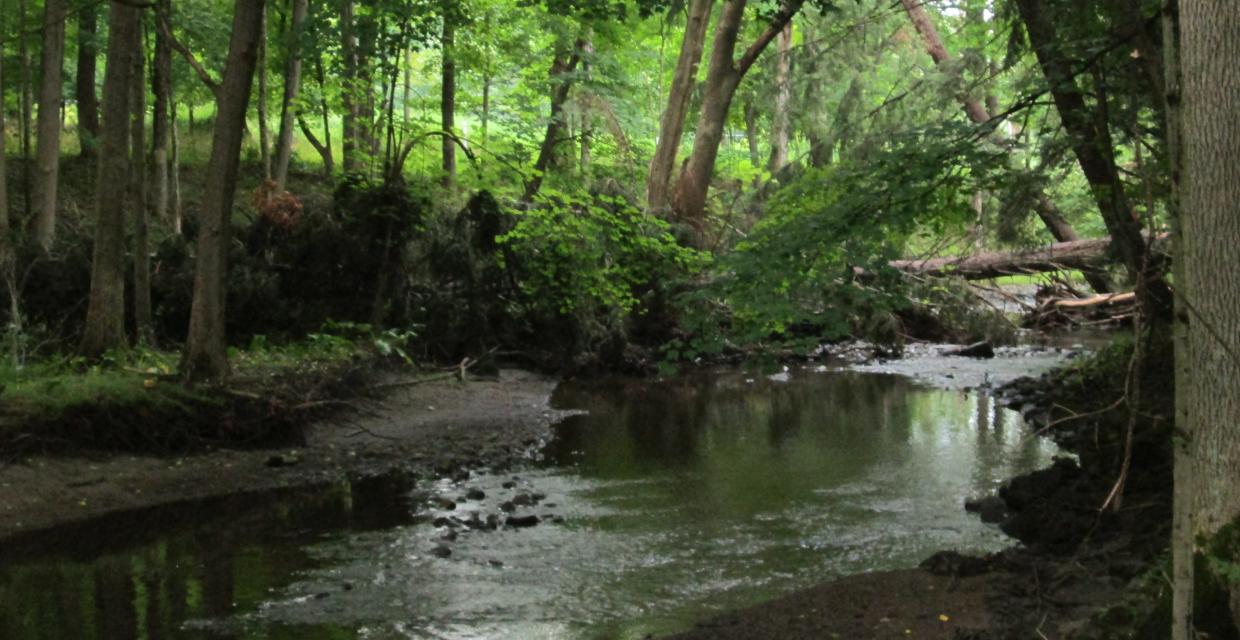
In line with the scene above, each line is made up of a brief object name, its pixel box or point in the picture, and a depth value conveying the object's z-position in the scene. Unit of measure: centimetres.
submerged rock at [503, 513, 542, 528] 1088
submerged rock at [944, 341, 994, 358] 2442
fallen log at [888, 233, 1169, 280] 1862
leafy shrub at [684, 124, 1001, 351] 968
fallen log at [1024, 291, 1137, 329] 1908
